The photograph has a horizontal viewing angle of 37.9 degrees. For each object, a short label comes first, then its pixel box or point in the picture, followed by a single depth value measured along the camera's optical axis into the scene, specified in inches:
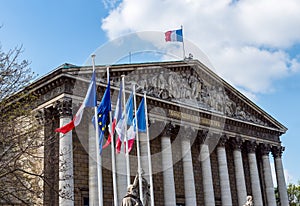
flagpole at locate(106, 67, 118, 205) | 769.2
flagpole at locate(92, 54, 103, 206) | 750.5
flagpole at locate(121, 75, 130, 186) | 807.2
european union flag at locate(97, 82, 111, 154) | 784.9
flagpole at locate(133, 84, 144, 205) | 746.8
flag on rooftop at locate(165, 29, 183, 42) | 1264.8
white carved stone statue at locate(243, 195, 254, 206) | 700.8
